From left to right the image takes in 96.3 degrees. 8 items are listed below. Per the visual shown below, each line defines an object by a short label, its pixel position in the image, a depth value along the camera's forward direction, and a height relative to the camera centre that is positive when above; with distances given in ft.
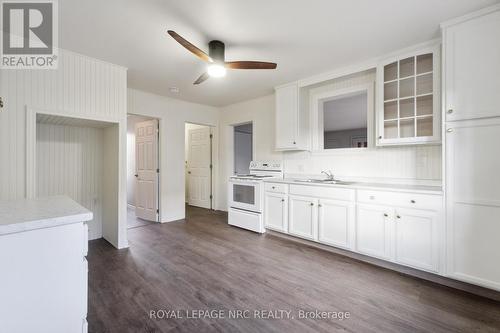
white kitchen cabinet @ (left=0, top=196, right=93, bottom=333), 3.30 -1.67
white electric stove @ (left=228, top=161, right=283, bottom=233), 12.30 -1.80
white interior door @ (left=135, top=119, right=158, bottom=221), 14.44 -0.24
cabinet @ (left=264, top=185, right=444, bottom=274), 7.32 -2.22
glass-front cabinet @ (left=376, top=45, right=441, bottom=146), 7.98 +2.56
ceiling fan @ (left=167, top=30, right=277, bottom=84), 7.75 +3.54
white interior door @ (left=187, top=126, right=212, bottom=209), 18.33 -0.22
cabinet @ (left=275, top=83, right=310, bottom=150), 11.80 +2.38
